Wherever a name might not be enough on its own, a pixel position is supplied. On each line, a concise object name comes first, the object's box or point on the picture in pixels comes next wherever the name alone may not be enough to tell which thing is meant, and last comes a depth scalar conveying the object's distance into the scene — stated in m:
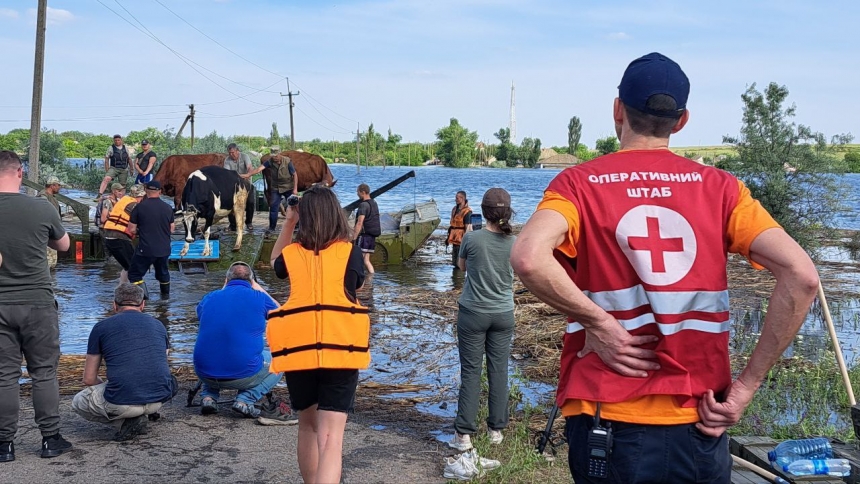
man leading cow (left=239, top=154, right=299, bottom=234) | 18.84
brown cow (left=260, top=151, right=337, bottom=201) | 20.91
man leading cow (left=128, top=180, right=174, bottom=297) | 12.78
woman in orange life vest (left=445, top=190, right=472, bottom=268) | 17.44
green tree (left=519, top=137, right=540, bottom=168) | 151.75
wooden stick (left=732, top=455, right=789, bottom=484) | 4.38
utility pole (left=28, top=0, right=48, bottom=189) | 18.91
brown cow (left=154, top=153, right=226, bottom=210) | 19.12
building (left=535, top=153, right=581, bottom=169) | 136.50
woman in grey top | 6.46
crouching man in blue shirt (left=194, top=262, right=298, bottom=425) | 6.80
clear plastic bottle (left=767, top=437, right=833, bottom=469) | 4.69
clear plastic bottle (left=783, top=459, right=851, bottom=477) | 4.54
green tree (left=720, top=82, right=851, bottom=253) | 19.34
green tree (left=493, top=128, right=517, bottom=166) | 156.62
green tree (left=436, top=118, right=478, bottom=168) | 147.12
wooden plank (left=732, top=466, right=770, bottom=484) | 4.83
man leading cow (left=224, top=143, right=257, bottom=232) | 18.27
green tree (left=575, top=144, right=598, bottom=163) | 142.51
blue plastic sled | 15.76
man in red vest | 2.53
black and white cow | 16.09
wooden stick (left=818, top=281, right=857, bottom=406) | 5.33
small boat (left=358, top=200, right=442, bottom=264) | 18.95
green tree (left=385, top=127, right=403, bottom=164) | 147.88
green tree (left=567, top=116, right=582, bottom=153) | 143.75
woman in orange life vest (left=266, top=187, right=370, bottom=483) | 4.59
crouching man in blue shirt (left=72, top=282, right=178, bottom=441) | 6.28
